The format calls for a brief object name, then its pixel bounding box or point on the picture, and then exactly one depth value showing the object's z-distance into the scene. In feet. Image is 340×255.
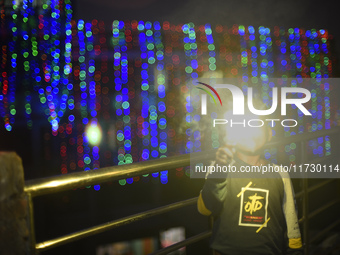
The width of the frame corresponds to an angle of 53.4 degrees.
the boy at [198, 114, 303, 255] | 6.07
